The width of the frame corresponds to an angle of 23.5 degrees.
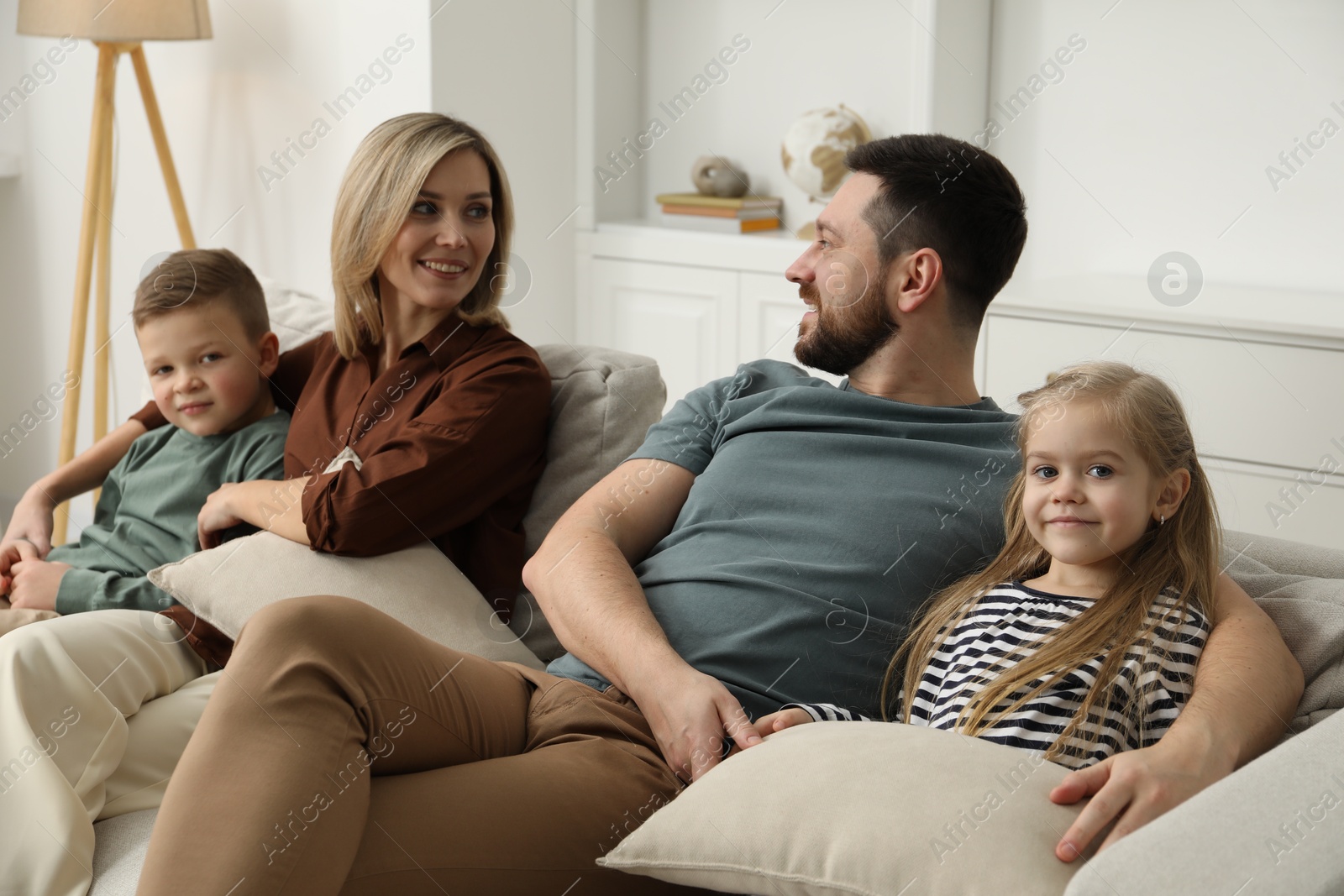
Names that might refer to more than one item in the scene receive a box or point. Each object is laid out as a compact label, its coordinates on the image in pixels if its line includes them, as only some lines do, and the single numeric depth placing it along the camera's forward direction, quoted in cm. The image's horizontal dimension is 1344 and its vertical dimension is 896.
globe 473
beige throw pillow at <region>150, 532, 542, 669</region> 359
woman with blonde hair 349
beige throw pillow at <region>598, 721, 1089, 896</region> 307
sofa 294
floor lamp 470
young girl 325
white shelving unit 413
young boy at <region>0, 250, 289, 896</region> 333
